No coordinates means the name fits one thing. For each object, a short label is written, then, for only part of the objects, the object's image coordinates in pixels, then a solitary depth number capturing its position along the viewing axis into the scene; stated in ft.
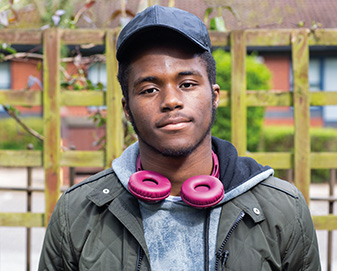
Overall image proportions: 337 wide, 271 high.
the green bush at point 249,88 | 36.52
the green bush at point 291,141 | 43.16
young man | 5.41
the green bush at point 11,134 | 56.18
